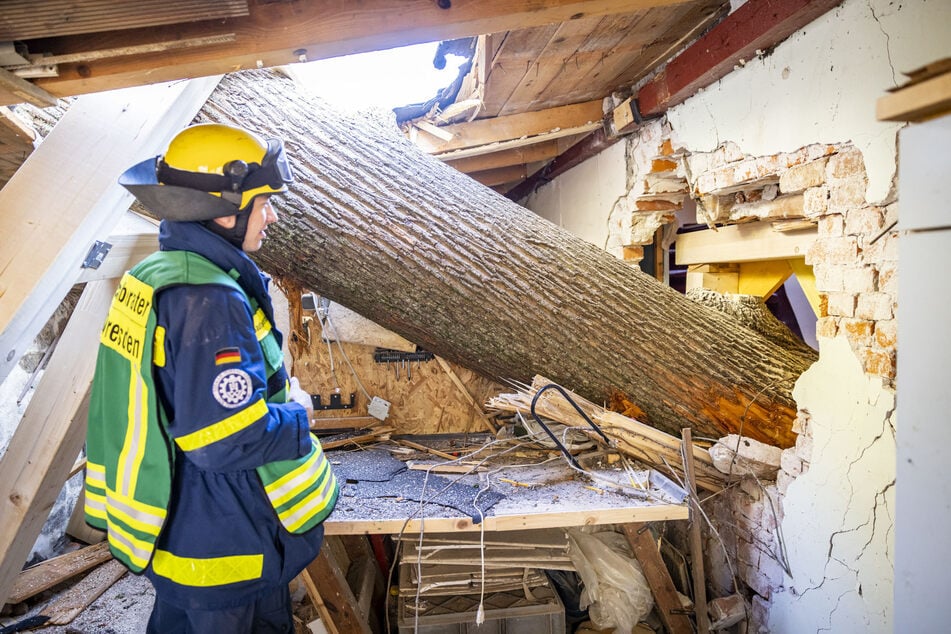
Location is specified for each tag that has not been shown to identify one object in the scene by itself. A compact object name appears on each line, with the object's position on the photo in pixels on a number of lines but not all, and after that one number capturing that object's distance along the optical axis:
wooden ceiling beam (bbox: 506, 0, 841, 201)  1.82
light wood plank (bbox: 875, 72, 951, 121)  0.57
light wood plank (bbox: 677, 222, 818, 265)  2.73
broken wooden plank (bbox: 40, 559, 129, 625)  2.22
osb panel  2.92
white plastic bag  2.29
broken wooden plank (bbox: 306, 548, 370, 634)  1.92
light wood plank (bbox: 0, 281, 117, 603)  1.42
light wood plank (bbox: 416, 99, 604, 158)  3.42
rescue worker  1.12
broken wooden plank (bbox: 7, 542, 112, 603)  2.32
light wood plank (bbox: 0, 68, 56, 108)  1.07
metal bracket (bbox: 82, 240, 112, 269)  1.44
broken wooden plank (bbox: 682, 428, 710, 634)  2.10
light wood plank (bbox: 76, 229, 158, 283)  1.53
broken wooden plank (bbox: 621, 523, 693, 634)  2.14
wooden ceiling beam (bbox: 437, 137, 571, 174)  4.20
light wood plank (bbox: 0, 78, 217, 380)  1.24
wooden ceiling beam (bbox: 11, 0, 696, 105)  1.12
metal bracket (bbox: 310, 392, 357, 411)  2.90
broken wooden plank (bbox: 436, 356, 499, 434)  2.95
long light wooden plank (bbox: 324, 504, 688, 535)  1.81
